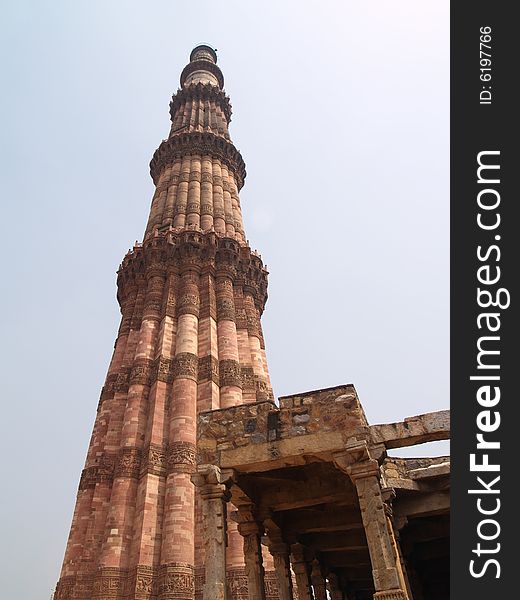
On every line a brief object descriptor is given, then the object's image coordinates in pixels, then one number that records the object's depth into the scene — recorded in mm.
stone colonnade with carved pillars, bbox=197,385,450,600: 7656
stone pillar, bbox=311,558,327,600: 12523
